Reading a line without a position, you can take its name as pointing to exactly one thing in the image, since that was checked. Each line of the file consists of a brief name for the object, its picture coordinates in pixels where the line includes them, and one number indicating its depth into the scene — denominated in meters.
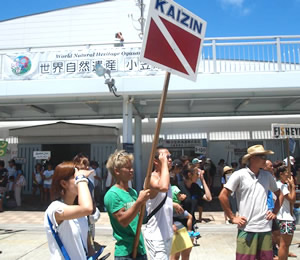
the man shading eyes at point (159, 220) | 2.87
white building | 8.75
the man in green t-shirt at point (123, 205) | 2.33
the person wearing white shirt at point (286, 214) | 4.29
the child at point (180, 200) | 3.83
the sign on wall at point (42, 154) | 10.58
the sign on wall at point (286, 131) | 5.72
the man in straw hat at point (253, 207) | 3.32
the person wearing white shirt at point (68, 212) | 2.06
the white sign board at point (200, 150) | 12.55
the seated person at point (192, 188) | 4.39
